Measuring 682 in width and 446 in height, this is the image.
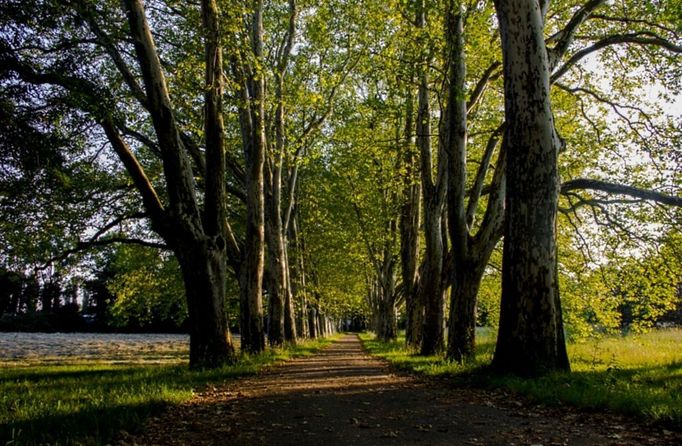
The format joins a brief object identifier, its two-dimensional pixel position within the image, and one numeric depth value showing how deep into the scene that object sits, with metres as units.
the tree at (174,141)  8.81
